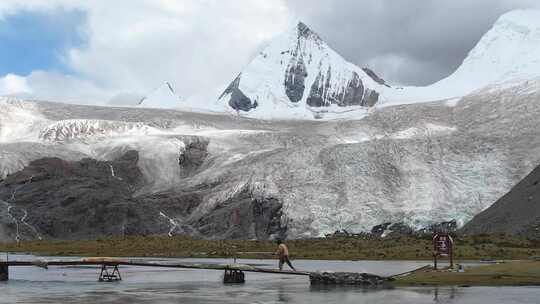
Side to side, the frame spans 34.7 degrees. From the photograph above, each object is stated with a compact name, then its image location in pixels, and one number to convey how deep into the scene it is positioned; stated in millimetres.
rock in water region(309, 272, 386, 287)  40000
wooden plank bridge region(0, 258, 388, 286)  40188
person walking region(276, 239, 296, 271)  43219
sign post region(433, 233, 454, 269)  45344
